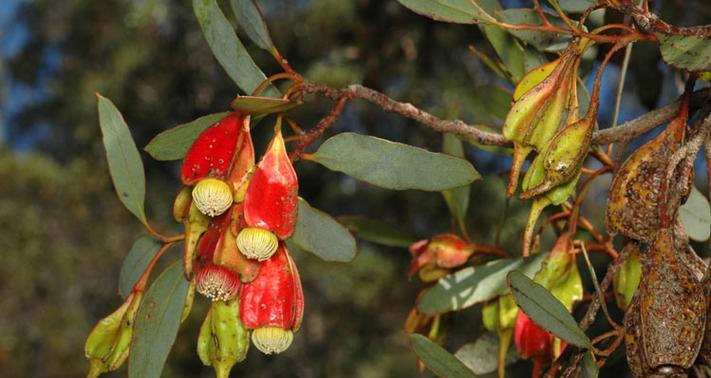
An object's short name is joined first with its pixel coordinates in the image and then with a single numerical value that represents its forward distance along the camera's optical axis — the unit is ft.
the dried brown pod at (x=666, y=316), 2.21
